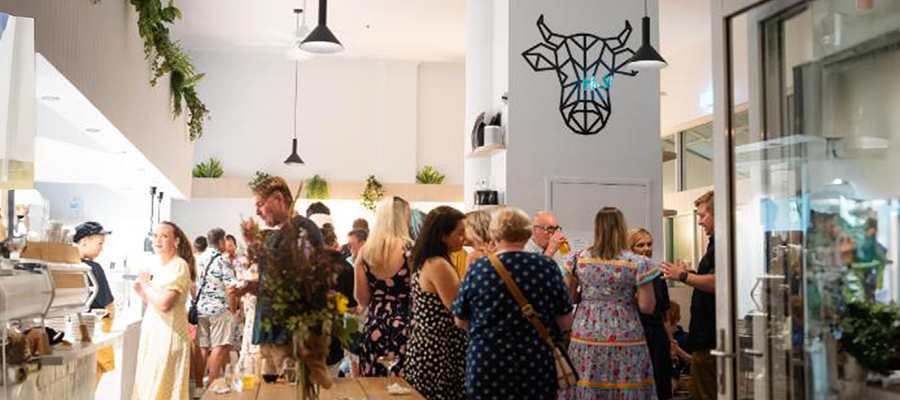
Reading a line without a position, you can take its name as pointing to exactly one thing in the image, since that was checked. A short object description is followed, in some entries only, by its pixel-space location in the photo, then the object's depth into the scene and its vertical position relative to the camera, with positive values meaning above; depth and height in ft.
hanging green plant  21.01 +5.24
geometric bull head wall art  24.40 +4.80
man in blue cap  21.86 -0.39
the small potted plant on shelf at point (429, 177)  50.65 +3.47
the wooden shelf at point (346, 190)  48.03 +2.57
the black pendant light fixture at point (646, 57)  21.84 +4.59
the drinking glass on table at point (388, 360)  11.16 -1.64
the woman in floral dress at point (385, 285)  14.25 -0.85
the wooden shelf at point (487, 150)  24.18 +2.50
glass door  8.25 +0.53
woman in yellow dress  17.03 -1.92
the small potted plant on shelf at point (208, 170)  48.55 +3.60
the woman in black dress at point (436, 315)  12.76 -1.23
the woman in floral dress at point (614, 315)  14.98 -1.37
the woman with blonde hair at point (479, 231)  14.94 +0.09
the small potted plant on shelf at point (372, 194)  48.93 +2.35
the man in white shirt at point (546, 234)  18.49 +0.06
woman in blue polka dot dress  11.53 -1.12
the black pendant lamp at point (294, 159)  44.24 +3.90
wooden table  10.52 -2.04
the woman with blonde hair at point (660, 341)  17.49 -2.12
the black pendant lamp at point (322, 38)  21.95 +5.05
